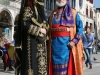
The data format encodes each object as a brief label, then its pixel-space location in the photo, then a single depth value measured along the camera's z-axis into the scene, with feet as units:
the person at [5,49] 30.96
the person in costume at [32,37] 13.89
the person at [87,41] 33.81
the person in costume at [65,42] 15.53
